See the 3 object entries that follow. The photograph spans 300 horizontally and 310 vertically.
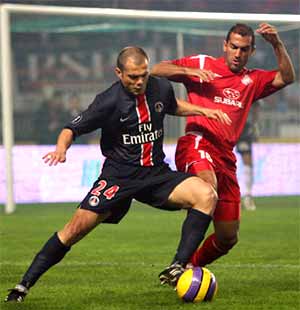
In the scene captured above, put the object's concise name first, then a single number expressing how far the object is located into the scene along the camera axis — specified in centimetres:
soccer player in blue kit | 1645
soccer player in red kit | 1880
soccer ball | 1603
